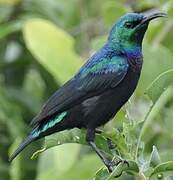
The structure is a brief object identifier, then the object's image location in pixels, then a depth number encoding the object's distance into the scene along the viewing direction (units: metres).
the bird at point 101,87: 6.25
